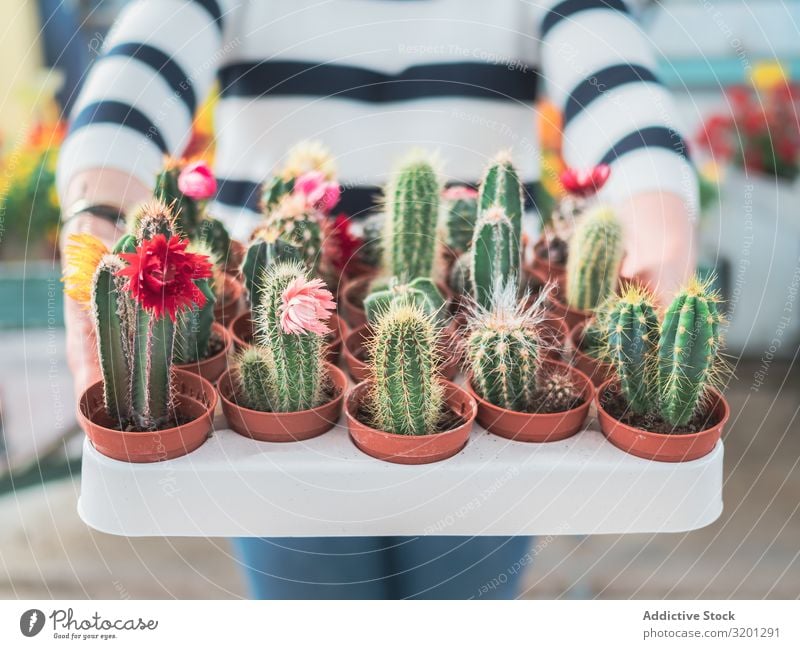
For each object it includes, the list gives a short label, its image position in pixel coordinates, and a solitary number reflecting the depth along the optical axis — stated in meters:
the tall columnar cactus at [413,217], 1.01
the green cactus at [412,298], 0.89
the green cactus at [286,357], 0.80
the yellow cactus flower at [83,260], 0.79
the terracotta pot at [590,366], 0.95
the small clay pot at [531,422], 0.85
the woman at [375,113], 1.08
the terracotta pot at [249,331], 1.00
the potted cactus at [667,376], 0.80
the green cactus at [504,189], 0.96
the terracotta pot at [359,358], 0.95
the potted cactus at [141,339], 0.70
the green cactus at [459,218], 1.10
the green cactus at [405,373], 0.78
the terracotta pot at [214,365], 0.93
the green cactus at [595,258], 1.03
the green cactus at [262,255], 0.92
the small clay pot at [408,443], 0.82
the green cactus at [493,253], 0.91
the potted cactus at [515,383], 0.84
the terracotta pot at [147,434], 0.80
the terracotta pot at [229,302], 1.05
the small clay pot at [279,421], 0.85
